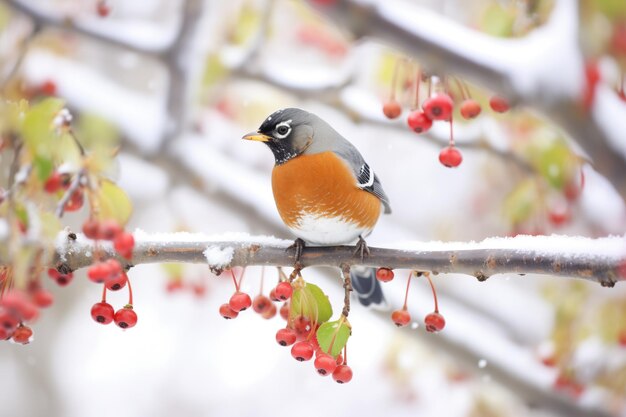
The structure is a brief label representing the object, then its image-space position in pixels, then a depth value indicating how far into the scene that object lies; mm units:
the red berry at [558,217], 7083
